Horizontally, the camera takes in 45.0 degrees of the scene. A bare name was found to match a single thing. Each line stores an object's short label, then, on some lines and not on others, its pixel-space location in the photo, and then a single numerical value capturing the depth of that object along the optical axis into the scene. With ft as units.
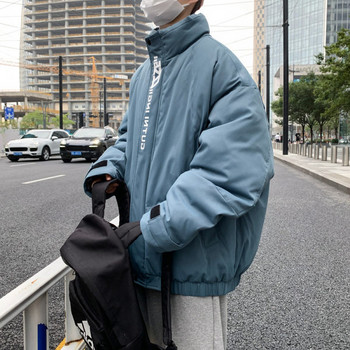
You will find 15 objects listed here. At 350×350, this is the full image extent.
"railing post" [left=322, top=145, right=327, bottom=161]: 59.98
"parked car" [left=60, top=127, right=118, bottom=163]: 56.80
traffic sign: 86.63
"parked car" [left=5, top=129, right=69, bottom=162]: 59.41
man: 3.49
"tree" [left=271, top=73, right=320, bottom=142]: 123.34
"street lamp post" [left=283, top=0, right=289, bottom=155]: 70.90
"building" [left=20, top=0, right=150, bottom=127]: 402.72
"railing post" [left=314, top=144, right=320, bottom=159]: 64.62
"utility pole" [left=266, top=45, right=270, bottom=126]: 104.02
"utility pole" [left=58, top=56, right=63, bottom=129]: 99.35
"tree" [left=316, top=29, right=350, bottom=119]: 48.91
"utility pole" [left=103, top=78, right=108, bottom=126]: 150.14
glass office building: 313.94
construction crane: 392.35
